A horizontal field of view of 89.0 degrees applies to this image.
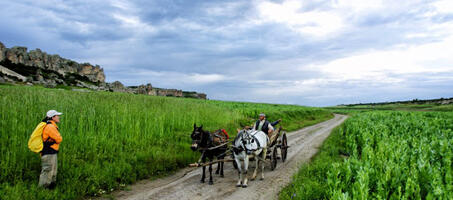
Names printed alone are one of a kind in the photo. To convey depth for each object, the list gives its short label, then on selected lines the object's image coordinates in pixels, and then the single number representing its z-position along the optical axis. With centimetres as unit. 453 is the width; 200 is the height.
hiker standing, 584
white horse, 703
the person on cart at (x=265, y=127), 933
